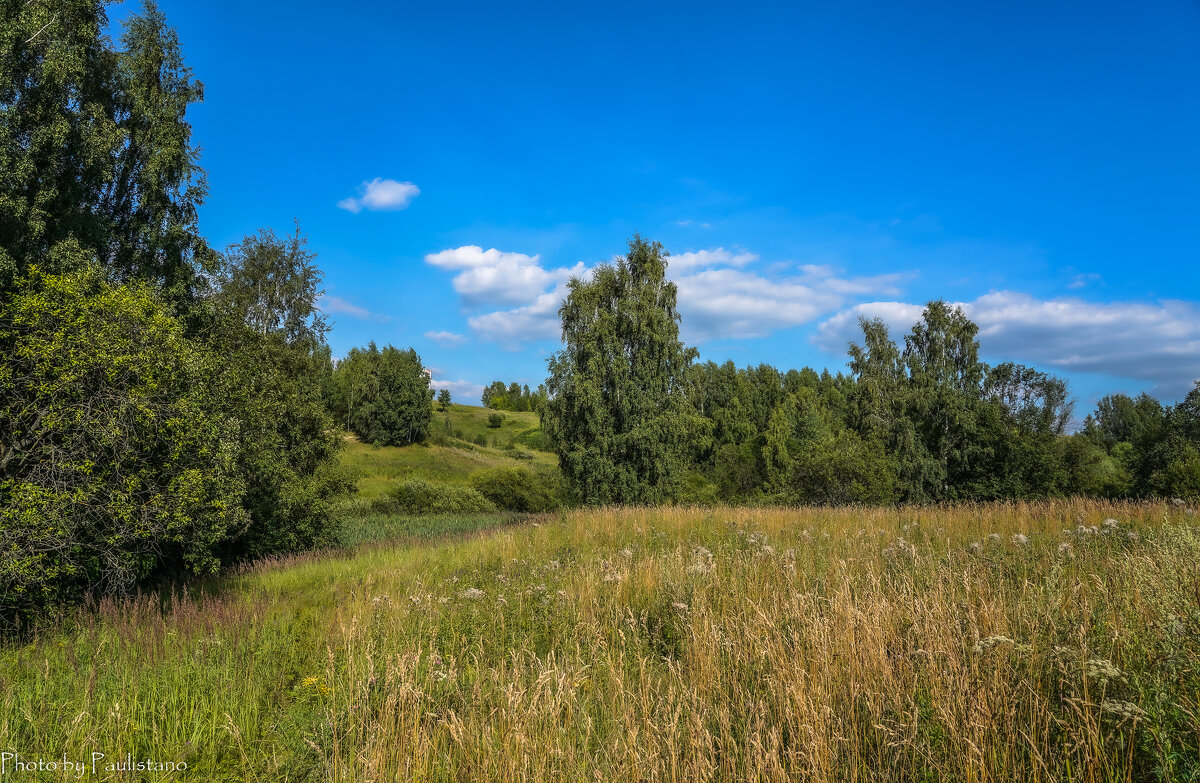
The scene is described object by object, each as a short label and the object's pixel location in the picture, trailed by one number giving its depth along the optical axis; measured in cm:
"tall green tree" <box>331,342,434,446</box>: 6203
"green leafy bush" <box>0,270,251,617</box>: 725
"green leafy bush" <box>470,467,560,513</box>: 3897
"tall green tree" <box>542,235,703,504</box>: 2433
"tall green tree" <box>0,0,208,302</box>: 1001
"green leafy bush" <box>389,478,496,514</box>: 3497
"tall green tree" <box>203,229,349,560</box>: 1396
